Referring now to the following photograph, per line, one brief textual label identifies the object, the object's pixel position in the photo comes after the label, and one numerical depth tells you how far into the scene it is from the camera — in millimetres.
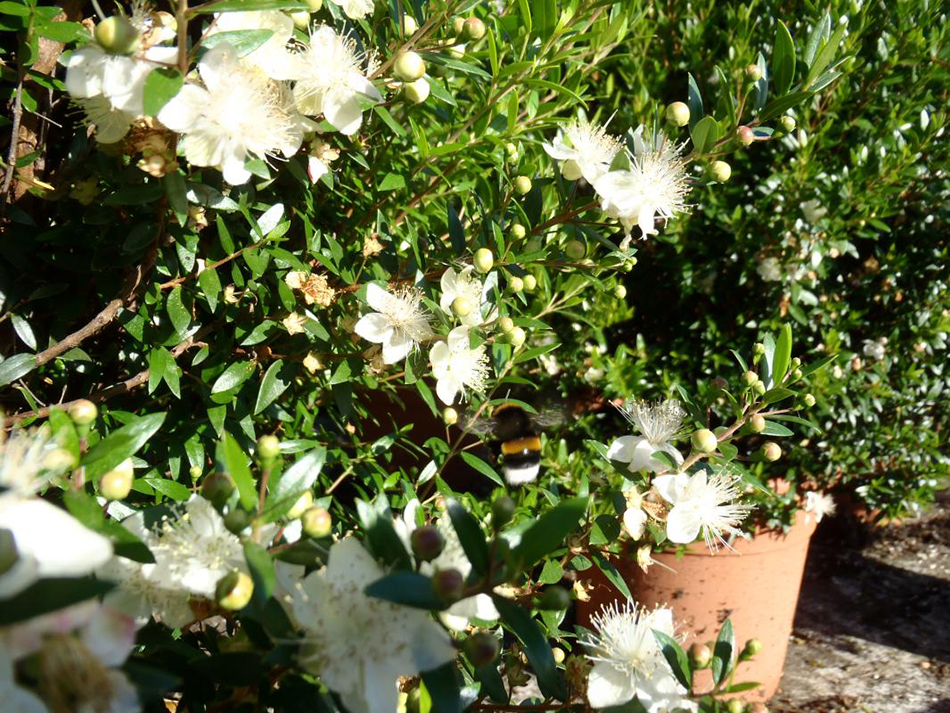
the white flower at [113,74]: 218
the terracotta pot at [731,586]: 549
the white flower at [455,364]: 298
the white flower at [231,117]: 224
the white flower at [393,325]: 296
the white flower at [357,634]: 188
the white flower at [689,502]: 276
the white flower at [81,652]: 154
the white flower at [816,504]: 569
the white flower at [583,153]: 305
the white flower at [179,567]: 199
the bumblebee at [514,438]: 379
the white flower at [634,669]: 225
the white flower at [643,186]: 289
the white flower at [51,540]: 162
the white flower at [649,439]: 290
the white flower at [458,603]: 197
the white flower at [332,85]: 252
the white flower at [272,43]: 238
